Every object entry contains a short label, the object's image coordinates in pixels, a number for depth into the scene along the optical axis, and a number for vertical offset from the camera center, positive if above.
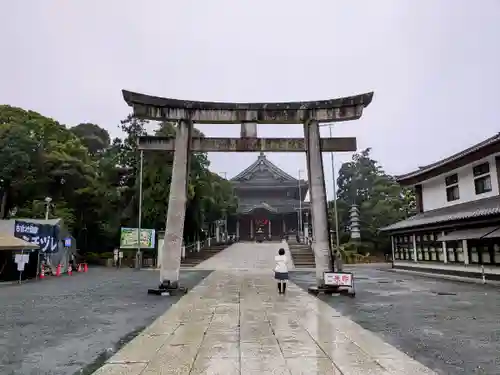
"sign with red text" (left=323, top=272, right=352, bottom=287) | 12.12 -0.97
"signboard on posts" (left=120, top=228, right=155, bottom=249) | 27.97 +0.88
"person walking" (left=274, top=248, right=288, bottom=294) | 12.44 -0.66
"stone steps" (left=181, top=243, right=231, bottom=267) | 30.80 -0.49
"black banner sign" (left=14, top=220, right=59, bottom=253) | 20.04 +0.94
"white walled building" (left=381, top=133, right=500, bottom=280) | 16.36 +1.30
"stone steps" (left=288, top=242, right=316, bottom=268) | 30.11 -0.64
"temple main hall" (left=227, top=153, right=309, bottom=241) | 47.47 +6.08
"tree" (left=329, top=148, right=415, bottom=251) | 38.91 +5.47
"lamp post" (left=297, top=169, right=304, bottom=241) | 45.84 +3.27
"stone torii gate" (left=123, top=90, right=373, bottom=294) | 13.03 +4.04
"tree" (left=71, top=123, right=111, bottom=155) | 53.78 +16.26
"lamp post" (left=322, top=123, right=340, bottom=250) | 31.09 +6.19
